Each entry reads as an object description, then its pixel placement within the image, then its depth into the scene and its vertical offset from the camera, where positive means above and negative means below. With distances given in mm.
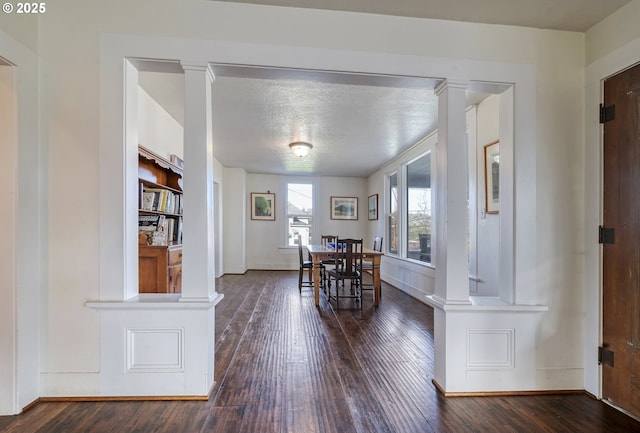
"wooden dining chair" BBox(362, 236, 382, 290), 5103 -500
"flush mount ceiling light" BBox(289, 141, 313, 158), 4383 +1092
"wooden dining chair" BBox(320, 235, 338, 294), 5017 -938
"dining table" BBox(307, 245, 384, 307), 4191 -656
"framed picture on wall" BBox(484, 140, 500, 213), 2951 +445
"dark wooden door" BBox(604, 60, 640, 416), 1690 -154
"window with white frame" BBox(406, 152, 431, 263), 4617 +170
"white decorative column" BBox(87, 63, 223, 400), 1762 -606
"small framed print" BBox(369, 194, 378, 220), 6848 +298
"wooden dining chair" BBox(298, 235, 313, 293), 5024 -871
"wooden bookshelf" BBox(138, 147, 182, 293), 2754 -21
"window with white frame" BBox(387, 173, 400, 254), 5746 +56
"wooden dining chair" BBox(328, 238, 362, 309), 4109 -626
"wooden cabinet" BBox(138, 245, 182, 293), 2744 -465
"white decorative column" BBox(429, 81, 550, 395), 1890 -672
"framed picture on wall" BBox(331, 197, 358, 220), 7595 +287
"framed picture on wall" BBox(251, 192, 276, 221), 7277 +330
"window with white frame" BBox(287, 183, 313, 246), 7449 +207
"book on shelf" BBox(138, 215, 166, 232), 2994 -39
